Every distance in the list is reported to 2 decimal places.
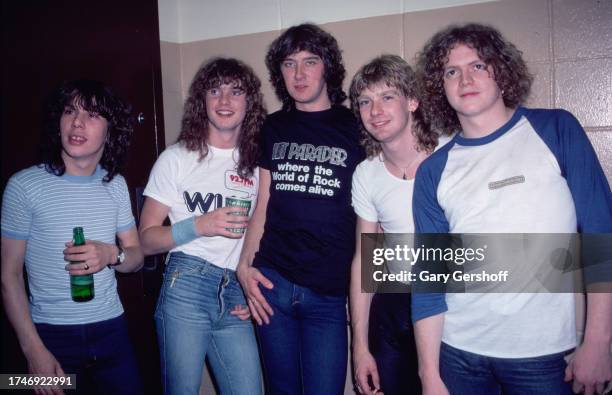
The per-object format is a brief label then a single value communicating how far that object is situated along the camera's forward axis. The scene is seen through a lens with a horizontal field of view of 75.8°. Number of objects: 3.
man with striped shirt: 1.19
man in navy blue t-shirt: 1.44
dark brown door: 1.29
